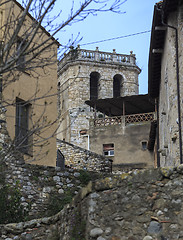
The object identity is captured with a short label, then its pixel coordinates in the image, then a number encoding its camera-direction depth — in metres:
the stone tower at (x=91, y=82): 45.75
